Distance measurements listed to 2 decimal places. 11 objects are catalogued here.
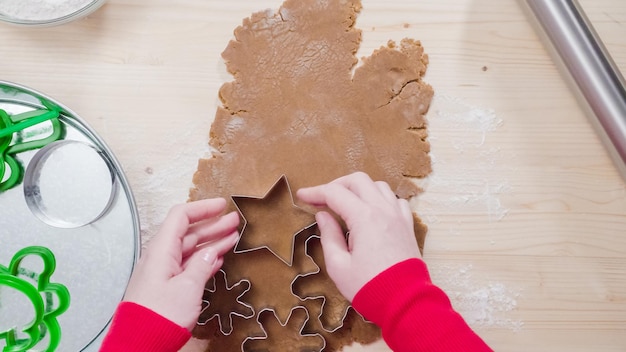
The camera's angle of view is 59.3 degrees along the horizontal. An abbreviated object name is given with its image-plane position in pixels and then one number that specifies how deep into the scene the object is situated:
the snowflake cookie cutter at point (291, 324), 0.85
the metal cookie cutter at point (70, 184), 0.84
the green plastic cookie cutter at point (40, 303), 0.81
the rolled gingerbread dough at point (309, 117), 0.86
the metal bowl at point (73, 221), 0.83
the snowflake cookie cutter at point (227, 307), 0.84
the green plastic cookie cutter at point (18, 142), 0.83
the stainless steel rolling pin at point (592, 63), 0.85
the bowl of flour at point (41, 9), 0.86
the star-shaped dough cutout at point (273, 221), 0.84
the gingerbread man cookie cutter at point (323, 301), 0.84
